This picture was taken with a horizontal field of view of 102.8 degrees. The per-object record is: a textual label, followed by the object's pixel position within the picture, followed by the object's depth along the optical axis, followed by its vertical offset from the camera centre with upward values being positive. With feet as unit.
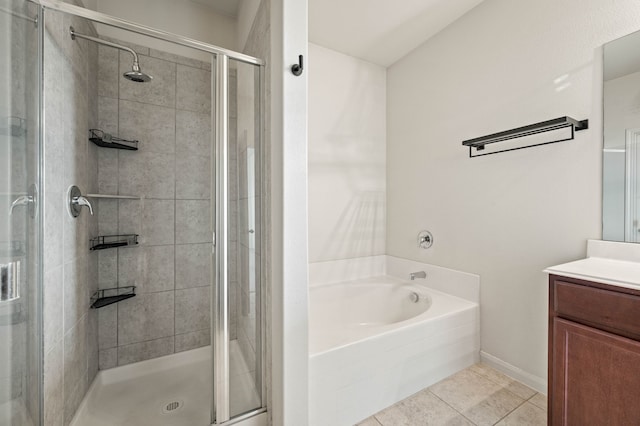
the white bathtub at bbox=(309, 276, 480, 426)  4.24 -2.76
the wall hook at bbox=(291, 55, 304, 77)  3.85 +2.16
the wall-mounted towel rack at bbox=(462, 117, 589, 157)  4.47 +1.54
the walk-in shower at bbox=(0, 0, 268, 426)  3.04 -0.29
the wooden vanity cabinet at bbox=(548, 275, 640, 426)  3.03 -1.84
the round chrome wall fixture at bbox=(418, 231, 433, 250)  7.24 -0.82
